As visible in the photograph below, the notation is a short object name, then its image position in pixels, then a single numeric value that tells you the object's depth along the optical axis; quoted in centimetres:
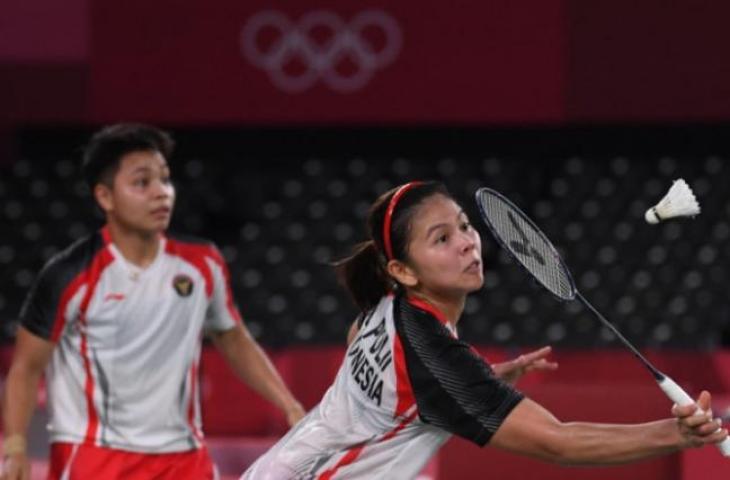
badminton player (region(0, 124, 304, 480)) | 682
